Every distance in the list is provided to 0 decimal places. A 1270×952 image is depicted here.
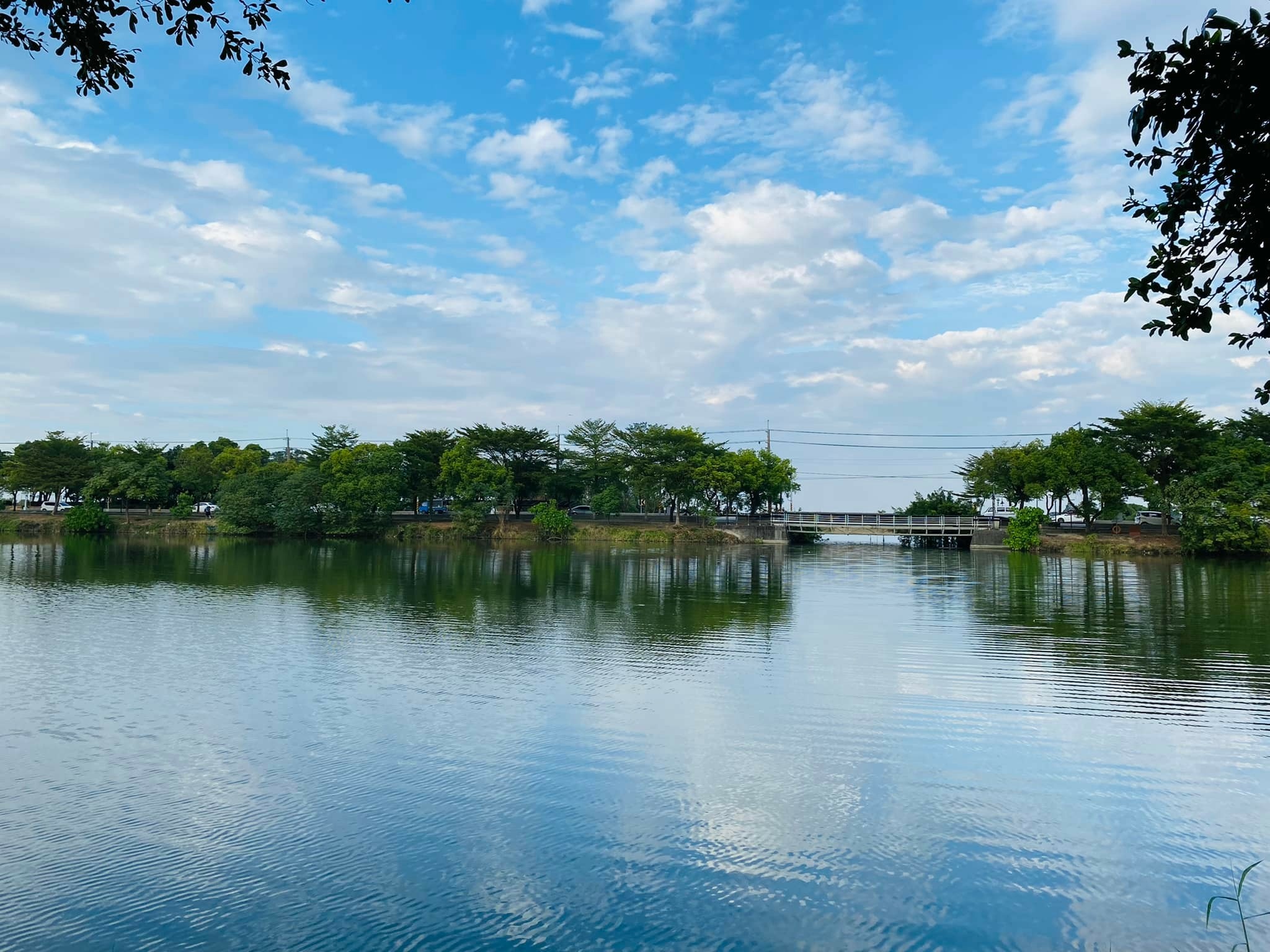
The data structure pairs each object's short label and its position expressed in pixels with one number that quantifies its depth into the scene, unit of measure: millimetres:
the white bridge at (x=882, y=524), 60469
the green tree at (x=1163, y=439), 52938
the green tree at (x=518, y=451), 63938
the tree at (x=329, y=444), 68500
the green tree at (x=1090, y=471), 52281
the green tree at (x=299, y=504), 58375
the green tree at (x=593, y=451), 65000
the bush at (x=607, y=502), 63000
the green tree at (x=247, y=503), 58406
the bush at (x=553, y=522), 60250
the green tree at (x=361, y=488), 58656
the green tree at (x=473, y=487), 59938
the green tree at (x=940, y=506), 66500
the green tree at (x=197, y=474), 65125
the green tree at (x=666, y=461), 61938
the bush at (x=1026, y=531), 54312
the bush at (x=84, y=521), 58938
